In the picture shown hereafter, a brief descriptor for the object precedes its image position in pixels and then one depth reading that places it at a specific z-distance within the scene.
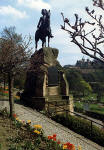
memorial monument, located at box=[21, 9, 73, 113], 14.45
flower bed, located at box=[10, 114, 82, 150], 5.78
